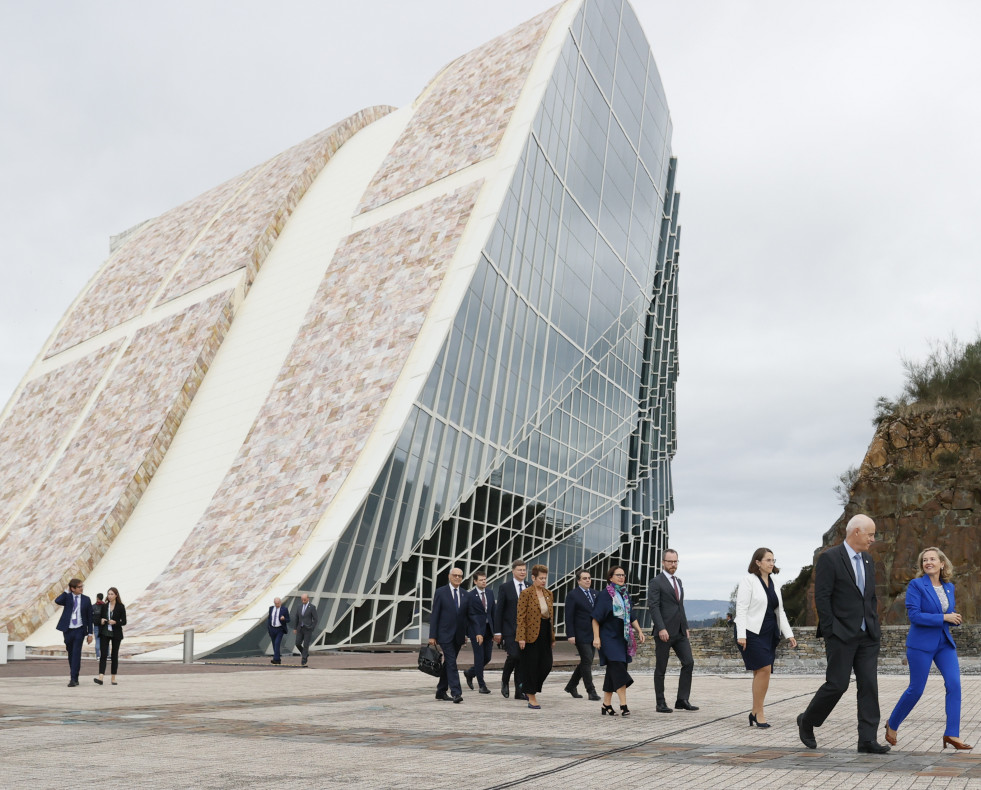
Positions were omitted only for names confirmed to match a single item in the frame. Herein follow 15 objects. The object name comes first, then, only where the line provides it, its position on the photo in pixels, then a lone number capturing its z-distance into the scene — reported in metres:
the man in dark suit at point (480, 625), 13.23
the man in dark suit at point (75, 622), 14.13
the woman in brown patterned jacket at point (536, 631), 11.73
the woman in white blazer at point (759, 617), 9.27
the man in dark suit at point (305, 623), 20.78
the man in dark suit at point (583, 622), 12.30
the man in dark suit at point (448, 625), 12.00
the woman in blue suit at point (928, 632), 7.45
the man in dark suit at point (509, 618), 13.09
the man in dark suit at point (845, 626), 7.29
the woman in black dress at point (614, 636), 10.41
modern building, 24.81
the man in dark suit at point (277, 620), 21.05
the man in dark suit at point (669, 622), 10.82
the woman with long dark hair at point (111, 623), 14.83
